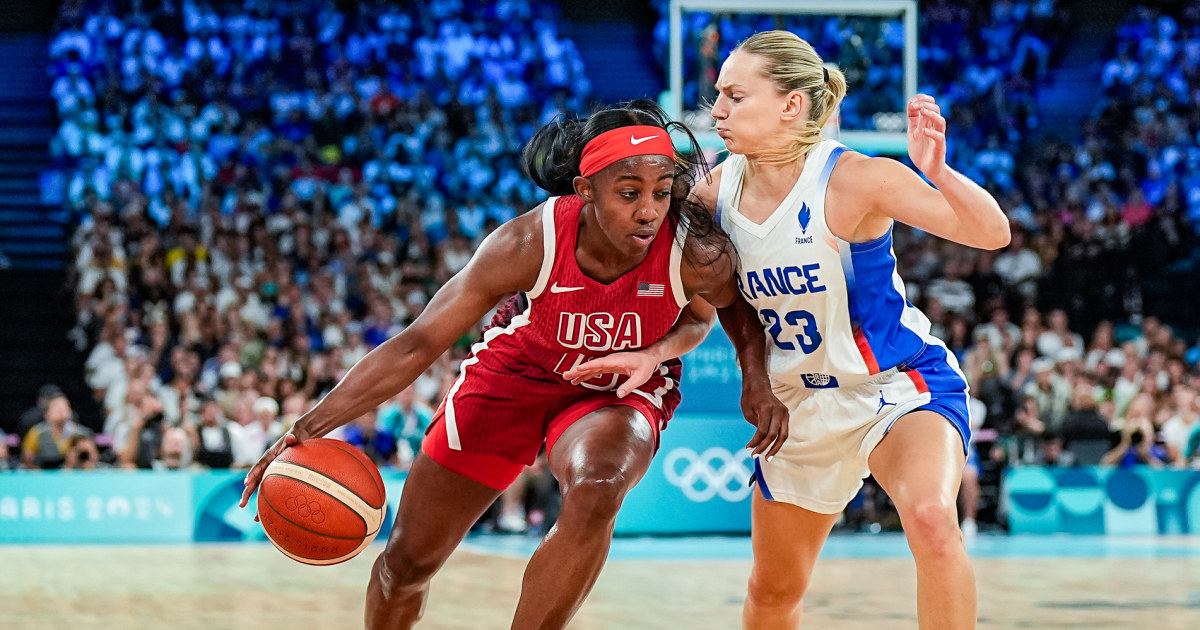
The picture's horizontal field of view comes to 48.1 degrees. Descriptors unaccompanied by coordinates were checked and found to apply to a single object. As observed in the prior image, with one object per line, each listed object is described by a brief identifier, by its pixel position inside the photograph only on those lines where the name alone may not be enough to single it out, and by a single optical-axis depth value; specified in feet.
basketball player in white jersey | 12.52
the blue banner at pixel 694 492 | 36.19
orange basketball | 12.47
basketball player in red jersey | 12.01
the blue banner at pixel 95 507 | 36.29
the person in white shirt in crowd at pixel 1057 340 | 45.11
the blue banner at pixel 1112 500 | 38.47
